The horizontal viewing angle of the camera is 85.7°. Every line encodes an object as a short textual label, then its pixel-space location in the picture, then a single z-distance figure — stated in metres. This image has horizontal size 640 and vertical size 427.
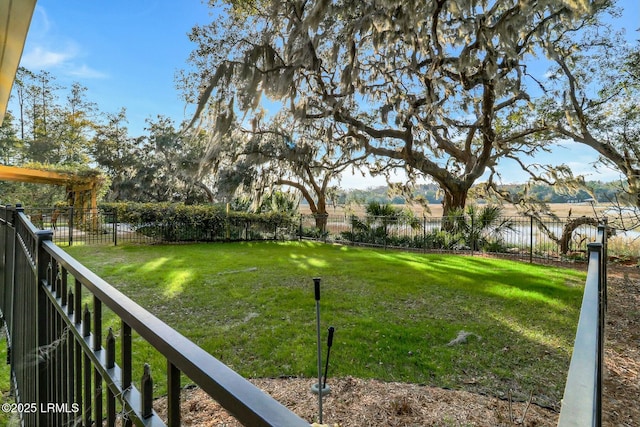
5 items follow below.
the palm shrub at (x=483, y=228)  10.51
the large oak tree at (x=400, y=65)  6.77
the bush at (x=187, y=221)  11.44
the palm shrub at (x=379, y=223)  11.91
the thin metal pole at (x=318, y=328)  2.12
